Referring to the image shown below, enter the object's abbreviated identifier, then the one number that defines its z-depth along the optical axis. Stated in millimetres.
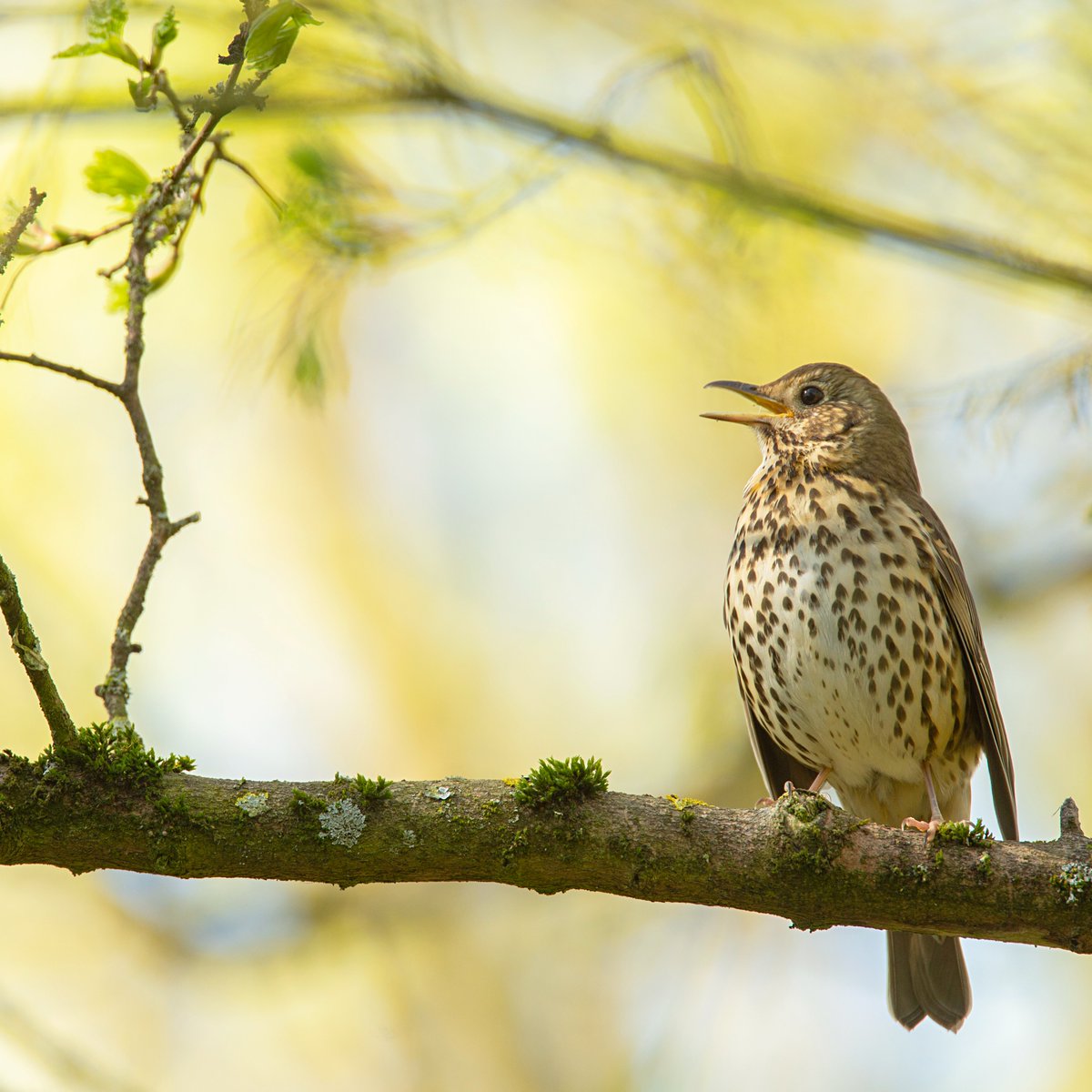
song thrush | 9977
